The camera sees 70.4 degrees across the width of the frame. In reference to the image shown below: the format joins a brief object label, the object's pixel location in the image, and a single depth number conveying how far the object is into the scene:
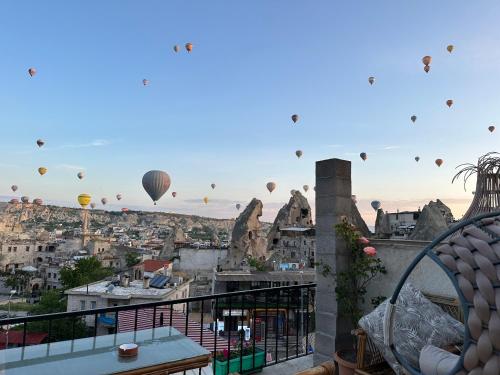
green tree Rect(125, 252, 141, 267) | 53.10
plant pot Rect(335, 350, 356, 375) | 2.86
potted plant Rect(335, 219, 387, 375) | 3.72
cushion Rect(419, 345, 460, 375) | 1.62
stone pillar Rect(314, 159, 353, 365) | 3.80
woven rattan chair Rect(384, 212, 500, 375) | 1.16
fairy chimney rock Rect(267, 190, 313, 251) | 54.56
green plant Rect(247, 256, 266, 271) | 36.48
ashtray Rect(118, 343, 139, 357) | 2.22
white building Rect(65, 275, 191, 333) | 22.02
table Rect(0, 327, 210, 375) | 2.03
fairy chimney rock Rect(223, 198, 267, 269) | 48.39
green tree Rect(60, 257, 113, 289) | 38.25
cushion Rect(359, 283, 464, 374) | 2.03
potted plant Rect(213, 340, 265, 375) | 3.74
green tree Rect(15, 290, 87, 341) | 22.42
